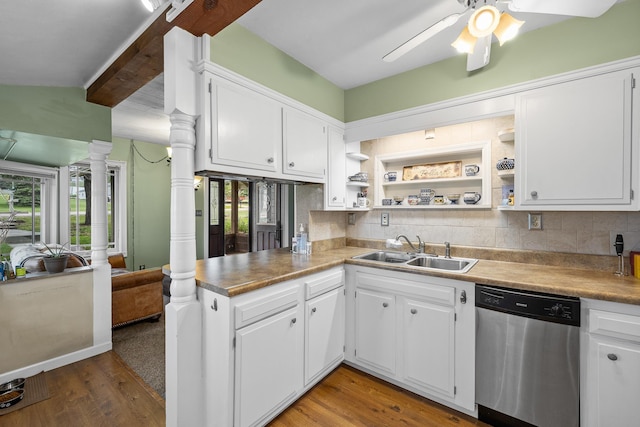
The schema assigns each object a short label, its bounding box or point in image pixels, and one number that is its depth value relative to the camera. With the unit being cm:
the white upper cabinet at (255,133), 174
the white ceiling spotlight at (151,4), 136
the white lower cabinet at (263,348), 159
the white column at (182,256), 161
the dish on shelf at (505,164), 224
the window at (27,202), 353
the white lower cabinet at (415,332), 191
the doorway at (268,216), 361
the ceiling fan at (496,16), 130
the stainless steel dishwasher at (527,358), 158
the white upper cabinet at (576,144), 177
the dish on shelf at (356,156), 303
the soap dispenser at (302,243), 271
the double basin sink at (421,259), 244
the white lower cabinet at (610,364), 144
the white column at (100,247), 281
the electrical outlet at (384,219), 304
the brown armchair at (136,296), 310
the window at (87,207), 448
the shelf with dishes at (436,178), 252
